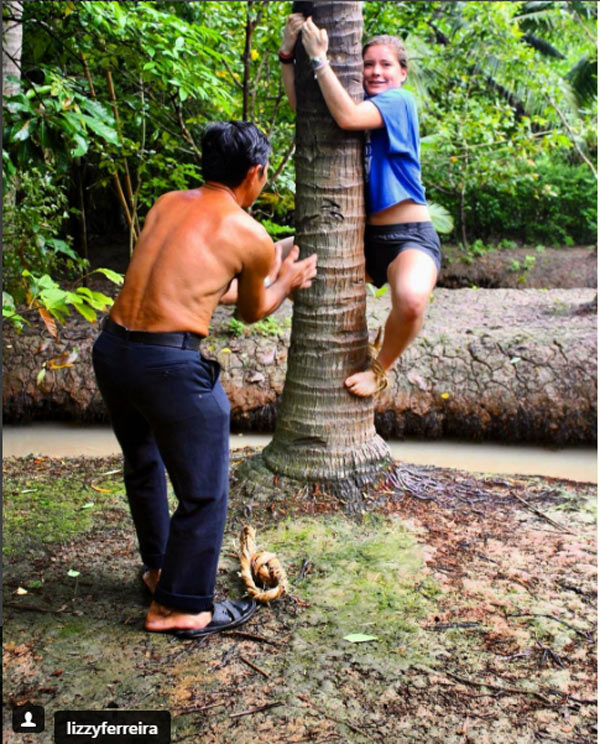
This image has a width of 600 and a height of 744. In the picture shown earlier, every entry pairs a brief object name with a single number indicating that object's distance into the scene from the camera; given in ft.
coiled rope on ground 10.30
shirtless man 8.76
